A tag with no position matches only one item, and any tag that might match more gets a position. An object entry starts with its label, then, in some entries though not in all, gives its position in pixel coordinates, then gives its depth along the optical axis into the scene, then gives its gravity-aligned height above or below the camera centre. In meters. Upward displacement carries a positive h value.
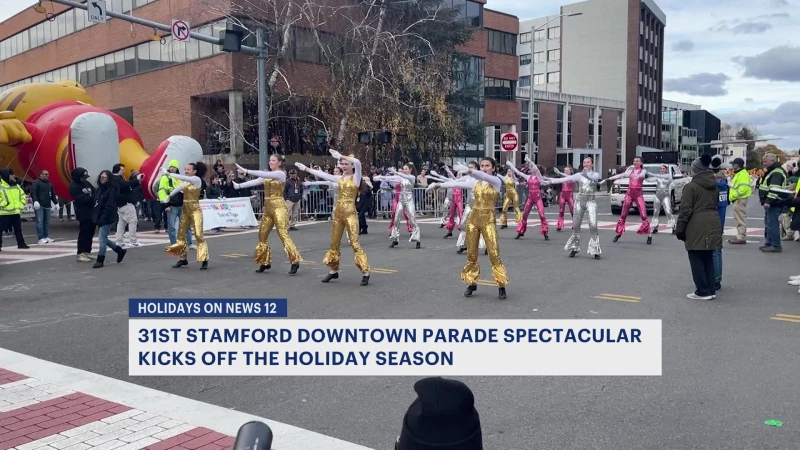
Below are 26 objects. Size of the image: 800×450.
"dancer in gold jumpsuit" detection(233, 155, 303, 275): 10.76 -0.69
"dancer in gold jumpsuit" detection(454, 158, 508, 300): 8.88 -0.76
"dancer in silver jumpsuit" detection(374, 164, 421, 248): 14.65 -0.82
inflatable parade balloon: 18.20 +0.75
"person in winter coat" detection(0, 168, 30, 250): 14.62 -0.69
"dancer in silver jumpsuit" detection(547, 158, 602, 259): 12.37 -0.72
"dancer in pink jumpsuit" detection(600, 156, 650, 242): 14.98 -0.48
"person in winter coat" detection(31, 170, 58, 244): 16.72 -0.86
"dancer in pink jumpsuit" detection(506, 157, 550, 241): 15.87 -0.79
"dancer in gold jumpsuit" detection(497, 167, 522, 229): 15.18 -0.60
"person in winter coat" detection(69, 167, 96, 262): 12.38 -0.51
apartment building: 67.12 +11.60
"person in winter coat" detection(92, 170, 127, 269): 12.17 -0.70
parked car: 23.17 -0.85
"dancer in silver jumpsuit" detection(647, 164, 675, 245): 15.57 -0.61
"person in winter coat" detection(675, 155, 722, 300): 8.55 -0.75
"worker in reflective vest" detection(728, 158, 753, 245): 13.80 -0.34
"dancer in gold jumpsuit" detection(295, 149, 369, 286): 9.98 -0.65
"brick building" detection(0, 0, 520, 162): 28.07 +4.64
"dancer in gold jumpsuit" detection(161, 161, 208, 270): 11.66 -0.83
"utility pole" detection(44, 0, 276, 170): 18.45 +2.10
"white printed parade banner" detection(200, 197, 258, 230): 18.67 -1.23
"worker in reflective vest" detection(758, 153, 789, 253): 12.32 -0.58
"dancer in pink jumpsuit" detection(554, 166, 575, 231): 16.77 -0.70
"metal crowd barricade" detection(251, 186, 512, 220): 22.62 -1.14
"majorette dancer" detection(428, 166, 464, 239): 16.03 -0.94
